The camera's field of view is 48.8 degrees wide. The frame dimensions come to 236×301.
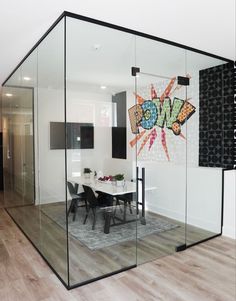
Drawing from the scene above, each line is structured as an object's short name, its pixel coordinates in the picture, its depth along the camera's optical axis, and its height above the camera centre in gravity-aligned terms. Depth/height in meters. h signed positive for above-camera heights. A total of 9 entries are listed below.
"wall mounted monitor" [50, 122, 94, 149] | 2.69 +0.08
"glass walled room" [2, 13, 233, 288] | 2.77 -0.05
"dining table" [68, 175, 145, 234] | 3.00 -0.57
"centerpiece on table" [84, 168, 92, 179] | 2.87 -0.33
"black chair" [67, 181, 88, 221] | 2.76 -0.63
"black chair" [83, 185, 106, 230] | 2.96 -0.67
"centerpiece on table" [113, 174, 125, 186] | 3.11 -0.44
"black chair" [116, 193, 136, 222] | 3.13 -0.69
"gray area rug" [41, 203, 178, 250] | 2.83 -1.02
